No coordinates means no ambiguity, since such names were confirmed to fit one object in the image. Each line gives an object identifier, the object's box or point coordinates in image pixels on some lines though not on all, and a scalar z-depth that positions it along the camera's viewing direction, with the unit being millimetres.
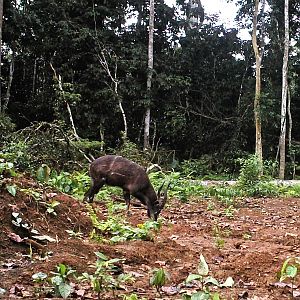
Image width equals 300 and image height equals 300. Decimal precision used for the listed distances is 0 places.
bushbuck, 10406
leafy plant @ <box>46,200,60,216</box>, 6339
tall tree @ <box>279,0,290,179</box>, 29156
